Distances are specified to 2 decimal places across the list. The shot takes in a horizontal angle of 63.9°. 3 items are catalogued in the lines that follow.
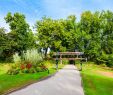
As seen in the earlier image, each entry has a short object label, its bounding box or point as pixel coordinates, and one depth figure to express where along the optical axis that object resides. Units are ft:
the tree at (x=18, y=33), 56.71
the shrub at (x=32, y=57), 31.33
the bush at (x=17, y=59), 31.54
